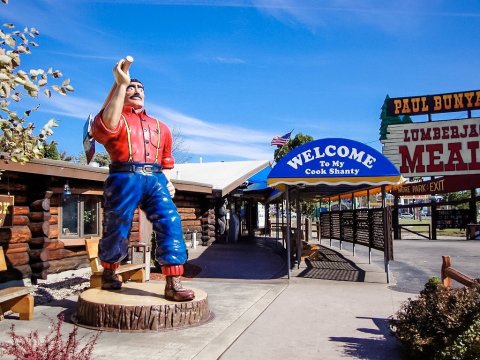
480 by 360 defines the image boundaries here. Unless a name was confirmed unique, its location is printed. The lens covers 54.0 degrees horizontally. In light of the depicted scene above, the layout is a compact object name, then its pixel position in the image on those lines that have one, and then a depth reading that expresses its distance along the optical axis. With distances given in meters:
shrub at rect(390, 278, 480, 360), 3.70
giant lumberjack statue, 5.65
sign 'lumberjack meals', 25.86
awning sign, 9.02
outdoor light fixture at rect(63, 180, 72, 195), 8.97
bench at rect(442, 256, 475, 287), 4.84
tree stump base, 5.36
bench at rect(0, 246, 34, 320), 5.86
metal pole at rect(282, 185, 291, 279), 9.77
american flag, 25.12
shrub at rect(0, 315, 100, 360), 2.80
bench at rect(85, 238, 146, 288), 7.26
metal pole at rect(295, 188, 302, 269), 11.70
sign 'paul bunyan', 26.94
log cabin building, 7.97
